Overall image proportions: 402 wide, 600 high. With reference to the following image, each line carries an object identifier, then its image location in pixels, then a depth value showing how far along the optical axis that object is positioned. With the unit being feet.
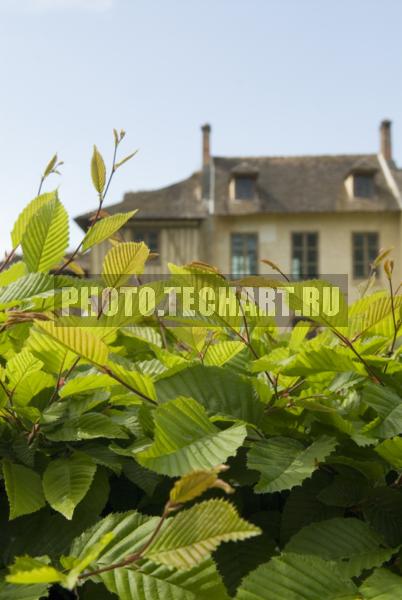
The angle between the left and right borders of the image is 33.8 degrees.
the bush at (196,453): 1.96
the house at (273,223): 67.21
